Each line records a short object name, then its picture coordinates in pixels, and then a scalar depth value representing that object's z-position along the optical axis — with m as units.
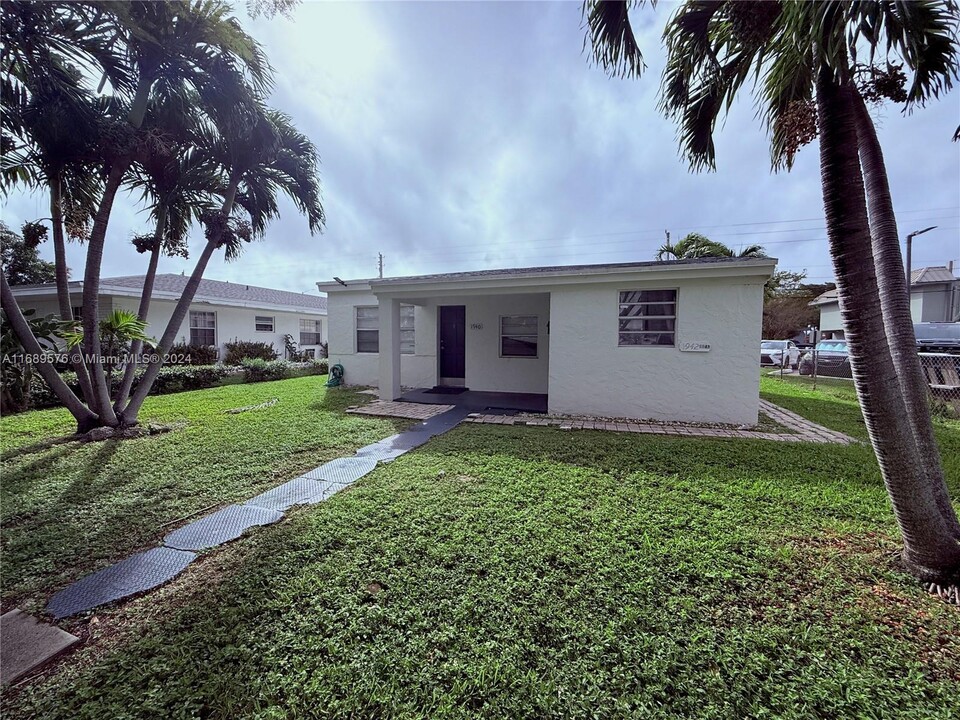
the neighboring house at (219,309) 13.56
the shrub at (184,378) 10.96
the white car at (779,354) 21.53
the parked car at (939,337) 16.19
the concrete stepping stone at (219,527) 3.24
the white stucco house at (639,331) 7.08
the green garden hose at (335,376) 11.84
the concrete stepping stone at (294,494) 3.97
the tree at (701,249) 16.98
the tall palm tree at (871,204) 2.43
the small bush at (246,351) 16.20
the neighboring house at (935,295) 23.48
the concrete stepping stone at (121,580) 2.50
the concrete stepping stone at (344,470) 4.64
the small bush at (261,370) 13.52
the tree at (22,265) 18.14
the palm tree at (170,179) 5.97
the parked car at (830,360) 15.18
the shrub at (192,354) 13.51
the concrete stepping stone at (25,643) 2.03
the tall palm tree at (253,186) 6.68
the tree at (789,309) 31.55
